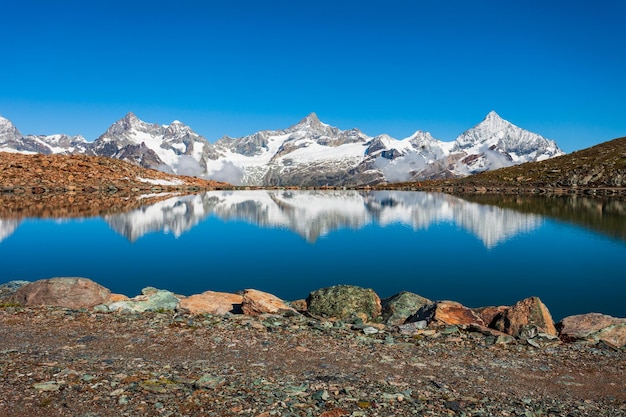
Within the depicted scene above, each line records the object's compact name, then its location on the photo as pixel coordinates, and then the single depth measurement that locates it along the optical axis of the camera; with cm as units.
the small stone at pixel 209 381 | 1416
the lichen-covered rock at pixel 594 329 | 2041
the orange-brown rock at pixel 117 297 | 2647
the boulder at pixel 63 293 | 2448
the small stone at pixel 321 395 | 1362
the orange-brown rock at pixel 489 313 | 2284
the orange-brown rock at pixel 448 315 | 2183
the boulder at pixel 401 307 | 2431
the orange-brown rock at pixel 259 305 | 2391
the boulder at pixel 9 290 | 2562
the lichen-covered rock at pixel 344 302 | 2444
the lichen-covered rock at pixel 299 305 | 2712
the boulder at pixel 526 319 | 2127
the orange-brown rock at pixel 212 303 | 2461
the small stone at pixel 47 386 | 1367
